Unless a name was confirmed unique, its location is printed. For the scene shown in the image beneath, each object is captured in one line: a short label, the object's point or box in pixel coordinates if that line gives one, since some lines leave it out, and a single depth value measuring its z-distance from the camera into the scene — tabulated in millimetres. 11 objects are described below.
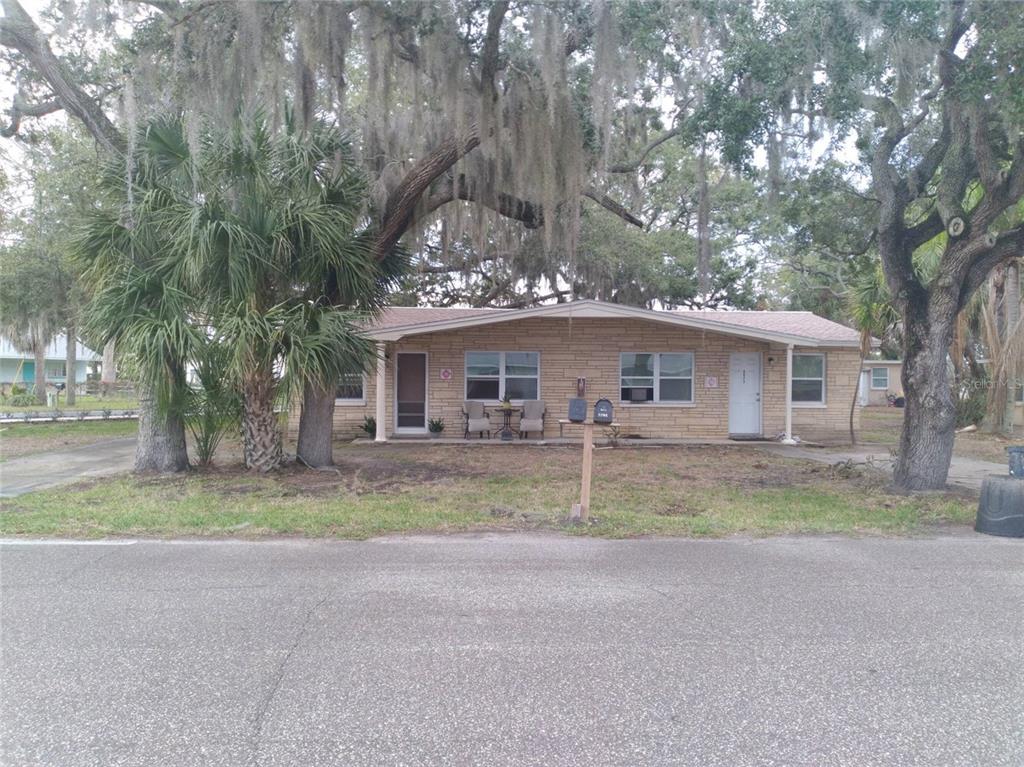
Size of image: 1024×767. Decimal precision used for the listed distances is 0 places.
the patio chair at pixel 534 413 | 16469
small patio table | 16484
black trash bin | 7473
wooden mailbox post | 7906
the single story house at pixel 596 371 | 17109
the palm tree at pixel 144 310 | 9836
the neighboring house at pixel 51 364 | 52922
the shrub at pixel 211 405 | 10188
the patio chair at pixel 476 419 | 16375
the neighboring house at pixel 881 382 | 33188
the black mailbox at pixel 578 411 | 7496
